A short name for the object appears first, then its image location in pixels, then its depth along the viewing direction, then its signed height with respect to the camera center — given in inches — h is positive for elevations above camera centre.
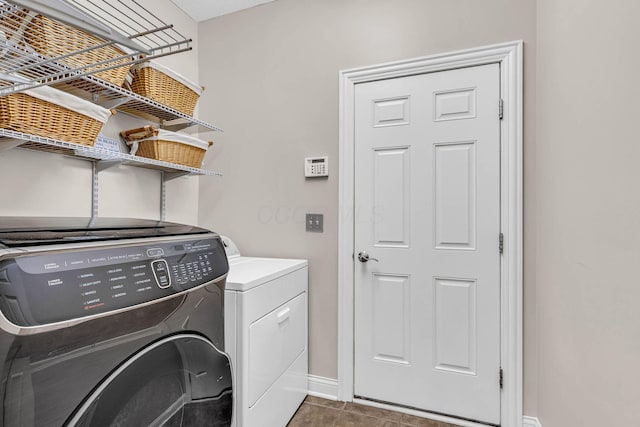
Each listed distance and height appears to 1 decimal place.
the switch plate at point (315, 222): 81.5 -3.1
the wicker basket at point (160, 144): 67.1 +14.1
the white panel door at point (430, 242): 68.8 -7.1
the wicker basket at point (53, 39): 41.6 +24.0
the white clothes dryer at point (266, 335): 53.2 -23.7
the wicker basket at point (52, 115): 42.7 +13.5
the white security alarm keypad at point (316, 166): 80.4 +11.0
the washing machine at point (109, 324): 24.4 -10.7
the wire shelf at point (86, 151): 44.4 +9.8
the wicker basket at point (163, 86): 63.8 +25.9
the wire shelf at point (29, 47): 35.5 +22.7
